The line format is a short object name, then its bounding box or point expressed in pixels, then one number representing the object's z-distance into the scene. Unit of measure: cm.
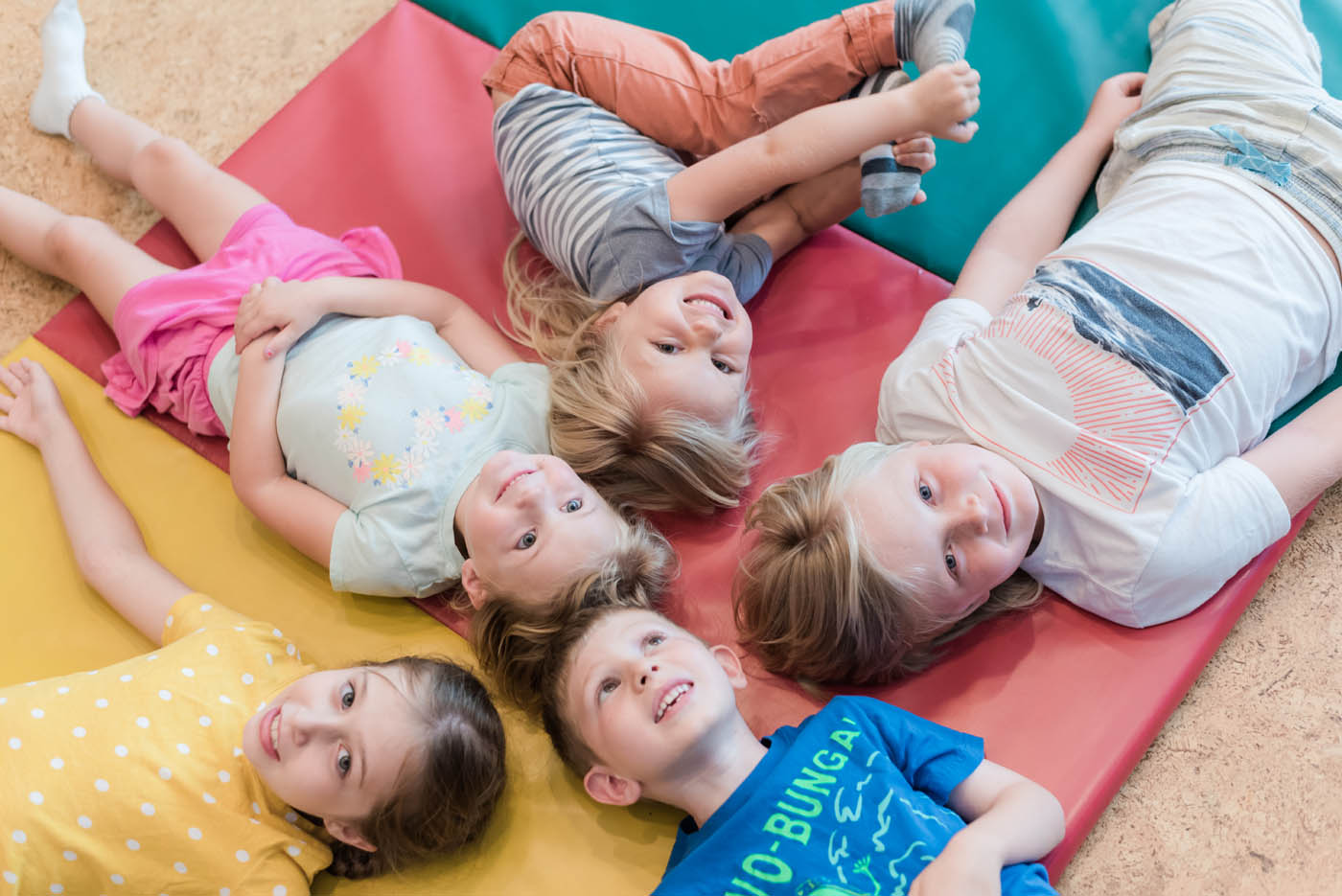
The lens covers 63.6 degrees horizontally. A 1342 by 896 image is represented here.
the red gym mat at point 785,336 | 138
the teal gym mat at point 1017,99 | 175
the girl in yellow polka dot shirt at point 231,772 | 127
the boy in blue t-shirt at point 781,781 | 118
